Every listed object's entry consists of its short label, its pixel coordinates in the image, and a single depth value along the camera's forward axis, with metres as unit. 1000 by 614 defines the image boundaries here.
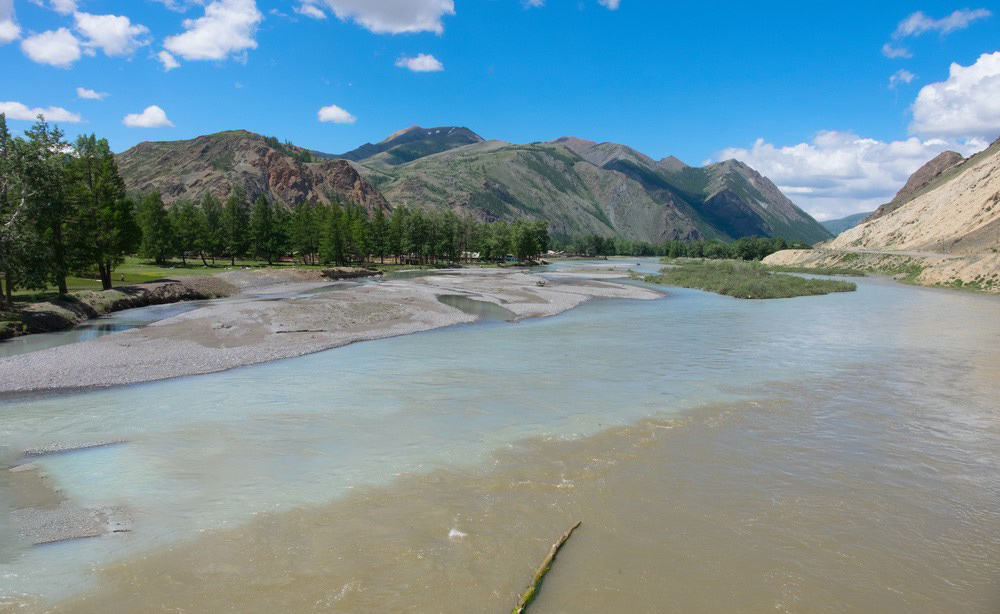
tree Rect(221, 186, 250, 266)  100.00
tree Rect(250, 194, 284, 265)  102.71
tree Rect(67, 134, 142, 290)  43.53
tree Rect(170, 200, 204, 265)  90.12
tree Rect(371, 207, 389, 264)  118.19
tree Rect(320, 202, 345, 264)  101.69
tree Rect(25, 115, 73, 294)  34.44
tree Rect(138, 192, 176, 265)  82.12
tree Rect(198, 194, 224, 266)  93.94
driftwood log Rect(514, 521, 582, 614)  7.92
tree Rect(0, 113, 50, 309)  30.70
